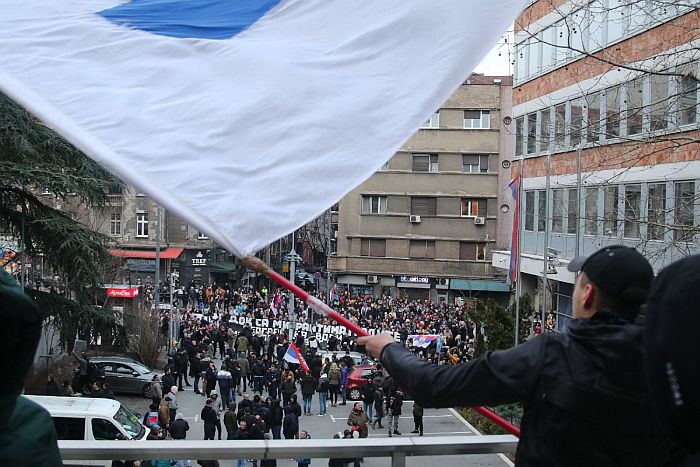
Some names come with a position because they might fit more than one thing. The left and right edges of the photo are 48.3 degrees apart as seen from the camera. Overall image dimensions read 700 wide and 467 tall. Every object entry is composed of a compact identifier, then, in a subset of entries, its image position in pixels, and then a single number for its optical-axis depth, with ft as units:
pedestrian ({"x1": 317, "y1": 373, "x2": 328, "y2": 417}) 75.51
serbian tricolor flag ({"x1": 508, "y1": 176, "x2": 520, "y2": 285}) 53.93
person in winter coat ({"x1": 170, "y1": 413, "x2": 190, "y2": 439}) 53.72
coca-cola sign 102.82
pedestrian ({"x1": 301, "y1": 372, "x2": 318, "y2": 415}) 73.87
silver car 80.33
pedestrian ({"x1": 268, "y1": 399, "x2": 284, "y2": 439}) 60.13
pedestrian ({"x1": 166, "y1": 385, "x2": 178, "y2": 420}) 64.08
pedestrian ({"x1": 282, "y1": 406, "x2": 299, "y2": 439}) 55.67
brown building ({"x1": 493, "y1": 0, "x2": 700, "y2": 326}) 32.71
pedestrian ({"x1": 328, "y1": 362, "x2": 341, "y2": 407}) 77.71
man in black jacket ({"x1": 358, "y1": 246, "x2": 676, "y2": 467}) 7.07
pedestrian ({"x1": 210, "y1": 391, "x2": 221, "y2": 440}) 60.61
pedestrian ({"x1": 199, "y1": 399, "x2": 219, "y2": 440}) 58.39
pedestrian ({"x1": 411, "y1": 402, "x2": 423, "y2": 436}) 59.00
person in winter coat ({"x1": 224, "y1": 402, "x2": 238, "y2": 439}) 58.65
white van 45.95
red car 80.89
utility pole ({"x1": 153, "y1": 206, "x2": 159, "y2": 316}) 103.67
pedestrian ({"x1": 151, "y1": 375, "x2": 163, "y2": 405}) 66.64
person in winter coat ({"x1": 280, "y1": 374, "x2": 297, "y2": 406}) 68.33
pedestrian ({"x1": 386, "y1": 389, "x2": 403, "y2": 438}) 65.36
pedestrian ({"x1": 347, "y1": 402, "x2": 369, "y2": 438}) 56.65
